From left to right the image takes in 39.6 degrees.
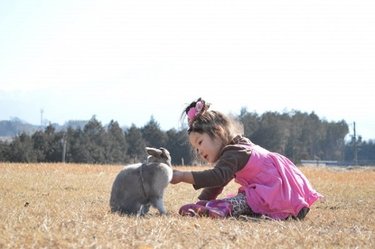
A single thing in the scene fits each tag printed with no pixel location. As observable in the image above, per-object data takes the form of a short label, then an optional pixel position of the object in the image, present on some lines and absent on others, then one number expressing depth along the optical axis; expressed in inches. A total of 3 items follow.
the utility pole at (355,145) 3004.4
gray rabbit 220.7
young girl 225.0
